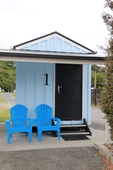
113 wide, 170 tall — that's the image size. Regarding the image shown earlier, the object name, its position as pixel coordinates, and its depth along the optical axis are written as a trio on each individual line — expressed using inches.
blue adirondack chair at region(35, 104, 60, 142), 223.6
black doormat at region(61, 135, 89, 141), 211.8
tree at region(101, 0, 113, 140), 137.6
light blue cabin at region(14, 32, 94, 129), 245.1
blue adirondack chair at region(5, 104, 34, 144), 215.0
